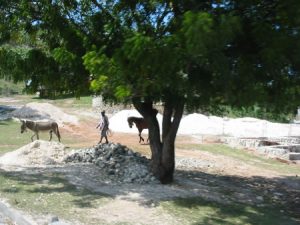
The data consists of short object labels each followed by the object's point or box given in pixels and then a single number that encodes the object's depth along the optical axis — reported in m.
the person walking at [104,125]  23.33
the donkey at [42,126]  25.77
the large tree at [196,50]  7.74
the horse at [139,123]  25.67
